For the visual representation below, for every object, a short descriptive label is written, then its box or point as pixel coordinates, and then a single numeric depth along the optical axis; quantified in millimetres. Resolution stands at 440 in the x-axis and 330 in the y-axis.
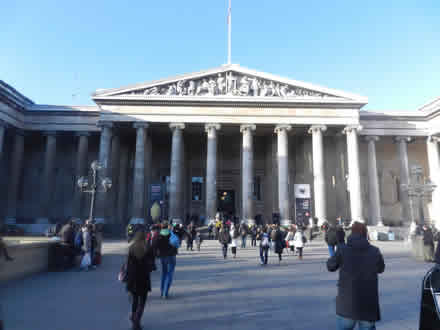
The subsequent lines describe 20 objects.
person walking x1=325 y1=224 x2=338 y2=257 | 13680
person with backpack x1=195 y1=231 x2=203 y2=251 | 18323
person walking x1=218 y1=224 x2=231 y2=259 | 14641
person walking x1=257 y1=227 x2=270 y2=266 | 12969
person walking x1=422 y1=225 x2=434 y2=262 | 14120
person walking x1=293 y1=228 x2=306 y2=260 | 15304
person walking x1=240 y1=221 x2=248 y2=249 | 20027
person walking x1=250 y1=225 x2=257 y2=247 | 22100
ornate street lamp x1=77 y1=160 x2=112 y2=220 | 19745
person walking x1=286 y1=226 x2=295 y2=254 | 17312
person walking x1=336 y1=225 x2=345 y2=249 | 13775
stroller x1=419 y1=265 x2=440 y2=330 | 2881
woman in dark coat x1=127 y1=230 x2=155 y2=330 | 5320
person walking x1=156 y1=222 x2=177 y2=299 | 7558
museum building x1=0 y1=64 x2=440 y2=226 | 30781
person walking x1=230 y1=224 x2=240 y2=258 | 15359
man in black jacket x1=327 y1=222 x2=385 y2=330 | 3539
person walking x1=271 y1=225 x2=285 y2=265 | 13586
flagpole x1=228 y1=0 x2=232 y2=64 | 33181
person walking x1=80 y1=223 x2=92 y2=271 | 11602
